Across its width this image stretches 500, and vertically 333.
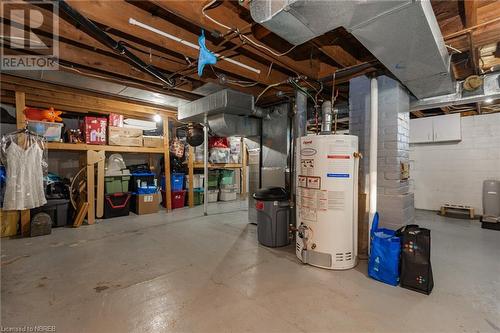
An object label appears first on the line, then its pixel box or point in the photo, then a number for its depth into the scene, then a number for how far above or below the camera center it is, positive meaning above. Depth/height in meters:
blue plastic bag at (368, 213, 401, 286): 2.19 -0.88
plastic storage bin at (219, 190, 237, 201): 7.18 -0.88
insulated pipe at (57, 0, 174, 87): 1.70 +1.17
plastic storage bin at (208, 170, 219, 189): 6.95 -0.35
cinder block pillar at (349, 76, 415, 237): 2.65 +0.22
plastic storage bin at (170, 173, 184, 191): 6.03 -0.38
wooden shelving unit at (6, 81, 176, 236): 3.81 +1.21
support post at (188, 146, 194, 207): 6.27 -0.25
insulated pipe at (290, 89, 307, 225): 3.39 +0.74
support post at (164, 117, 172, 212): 5.68 +0.09
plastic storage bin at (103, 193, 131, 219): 4.95 -0.83
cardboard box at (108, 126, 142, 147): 4.96 +0.67
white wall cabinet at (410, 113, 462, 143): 5.34 +0.92
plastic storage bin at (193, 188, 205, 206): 6.57 -0.84
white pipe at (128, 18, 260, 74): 2.02 +1.25
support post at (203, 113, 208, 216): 5.30 +0.12
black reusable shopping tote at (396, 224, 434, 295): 2.06 -0.86
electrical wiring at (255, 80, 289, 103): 3.17 +1.16
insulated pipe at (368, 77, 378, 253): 2.69 +0.27
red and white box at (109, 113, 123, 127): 4.94 +1.02
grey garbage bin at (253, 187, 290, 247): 3.23 -0.72
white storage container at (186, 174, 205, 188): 6.64 -0.39
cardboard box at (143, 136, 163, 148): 5.52 +0.62
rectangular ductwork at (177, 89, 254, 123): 3.59 +1.03
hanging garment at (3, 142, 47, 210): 3.58 -0.18
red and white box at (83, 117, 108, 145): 4.70 +0.76
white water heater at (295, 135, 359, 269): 2.48 -0.39
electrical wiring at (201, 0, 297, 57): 1.79 +1.23
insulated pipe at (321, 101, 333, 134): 2.88 +0.63
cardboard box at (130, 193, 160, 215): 5.32 -0.86
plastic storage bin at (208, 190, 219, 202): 6.92 -0.86
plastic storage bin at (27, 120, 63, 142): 4.03 +0.68
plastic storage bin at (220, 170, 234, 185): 7.17 -0.32
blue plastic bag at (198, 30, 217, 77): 2.16 +1.08
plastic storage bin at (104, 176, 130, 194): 4.95 -0.37
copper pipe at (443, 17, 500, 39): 1.88 +1.18
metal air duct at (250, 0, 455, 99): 1.41 +0.98
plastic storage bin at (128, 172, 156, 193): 5.46 -0.32
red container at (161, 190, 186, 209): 6.00 -0.82
